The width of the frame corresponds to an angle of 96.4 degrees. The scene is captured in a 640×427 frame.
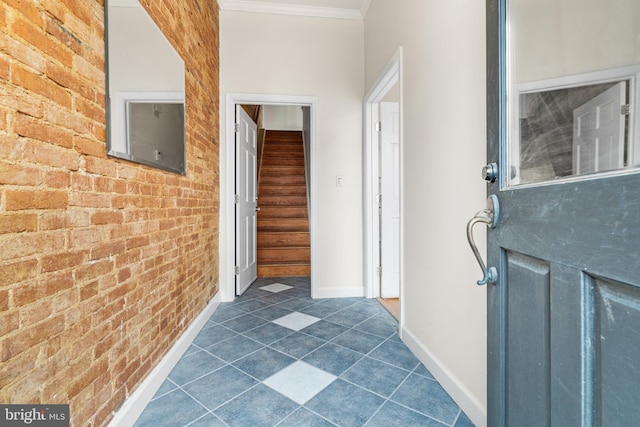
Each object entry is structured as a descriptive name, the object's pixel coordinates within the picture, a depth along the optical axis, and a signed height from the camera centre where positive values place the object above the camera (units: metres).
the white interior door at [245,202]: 2.91 +0.07
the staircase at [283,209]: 3.87 -0.02
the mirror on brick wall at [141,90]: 1.11 +0.56
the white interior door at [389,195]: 2.82 +0.12
